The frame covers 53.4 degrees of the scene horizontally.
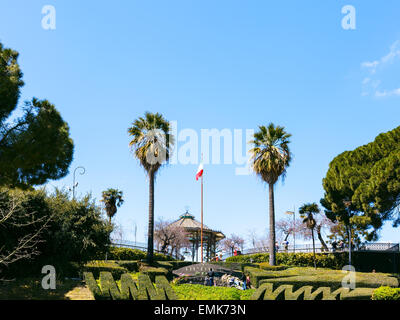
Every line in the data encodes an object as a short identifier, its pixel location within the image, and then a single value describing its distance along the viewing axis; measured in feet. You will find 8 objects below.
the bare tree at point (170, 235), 184.64
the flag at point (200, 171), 107.84
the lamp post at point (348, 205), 115.55
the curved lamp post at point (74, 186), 81.41
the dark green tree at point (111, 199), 136.46
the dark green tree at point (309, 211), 138.31
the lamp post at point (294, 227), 246.15
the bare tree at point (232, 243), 293.84
